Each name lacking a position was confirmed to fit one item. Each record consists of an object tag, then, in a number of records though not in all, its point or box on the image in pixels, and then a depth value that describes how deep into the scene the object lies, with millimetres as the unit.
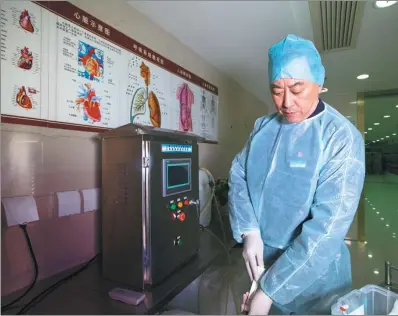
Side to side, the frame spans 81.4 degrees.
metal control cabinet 736
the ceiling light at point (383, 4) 788
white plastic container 539
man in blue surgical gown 581
